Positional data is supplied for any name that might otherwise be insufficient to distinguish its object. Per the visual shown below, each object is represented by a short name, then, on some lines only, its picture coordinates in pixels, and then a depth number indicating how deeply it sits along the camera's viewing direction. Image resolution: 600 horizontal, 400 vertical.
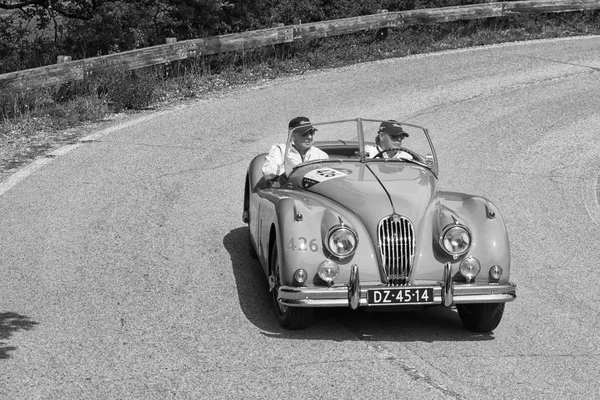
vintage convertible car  13.03
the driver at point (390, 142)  16.05
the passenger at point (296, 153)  16.34
